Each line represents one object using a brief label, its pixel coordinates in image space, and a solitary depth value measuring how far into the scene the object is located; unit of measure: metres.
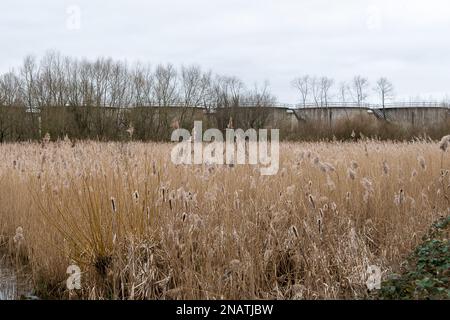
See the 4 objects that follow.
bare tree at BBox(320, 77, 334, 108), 37.59
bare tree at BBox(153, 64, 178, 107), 22.06
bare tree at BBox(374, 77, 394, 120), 40.81
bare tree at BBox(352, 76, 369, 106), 45.83
